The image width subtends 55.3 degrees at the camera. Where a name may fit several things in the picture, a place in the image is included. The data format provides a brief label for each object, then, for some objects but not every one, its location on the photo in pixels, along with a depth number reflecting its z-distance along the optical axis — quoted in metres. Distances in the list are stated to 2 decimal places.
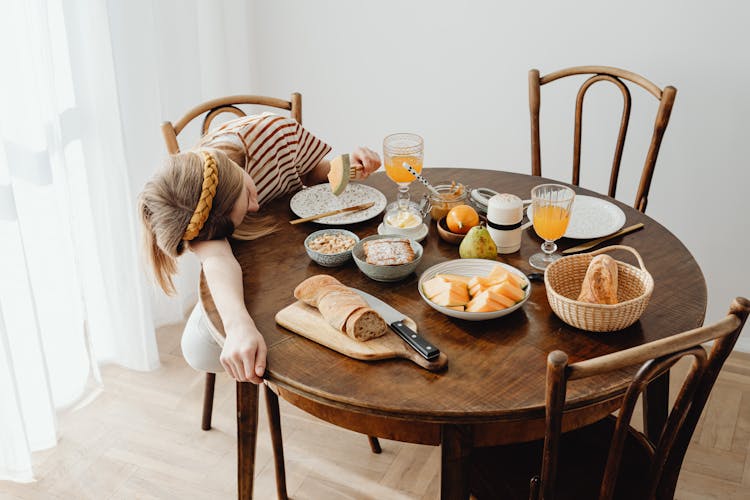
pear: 1.54
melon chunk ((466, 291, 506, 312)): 1.32
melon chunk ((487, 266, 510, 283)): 1.37
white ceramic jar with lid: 1.57
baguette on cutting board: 1.27
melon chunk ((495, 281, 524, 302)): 1.34
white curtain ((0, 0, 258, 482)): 2.00
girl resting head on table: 1.35
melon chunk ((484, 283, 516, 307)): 1.33
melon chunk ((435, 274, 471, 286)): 1.40
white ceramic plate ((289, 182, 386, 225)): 1.76
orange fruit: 1.64
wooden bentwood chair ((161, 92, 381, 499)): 1.85
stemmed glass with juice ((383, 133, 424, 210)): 1.74
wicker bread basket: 1.26
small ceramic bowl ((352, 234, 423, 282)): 1.46
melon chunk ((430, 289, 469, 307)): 1.34
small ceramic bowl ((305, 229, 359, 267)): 1.53
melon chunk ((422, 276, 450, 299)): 1.37
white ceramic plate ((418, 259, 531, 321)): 1.46
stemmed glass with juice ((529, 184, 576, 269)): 1.48
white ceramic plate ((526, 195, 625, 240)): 1.66
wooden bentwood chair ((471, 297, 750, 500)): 1.02
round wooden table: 1.15
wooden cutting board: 1.23
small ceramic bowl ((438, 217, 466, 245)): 1.63
